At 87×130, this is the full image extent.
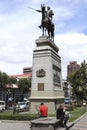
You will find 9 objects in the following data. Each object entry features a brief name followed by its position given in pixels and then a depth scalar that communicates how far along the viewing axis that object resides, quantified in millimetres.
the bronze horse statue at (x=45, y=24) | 11158
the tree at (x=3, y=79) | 27791
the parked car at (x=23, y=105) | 16949
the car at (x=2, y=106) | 17654
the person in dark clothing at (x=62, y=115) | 7199
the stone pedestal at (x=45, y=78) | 10124
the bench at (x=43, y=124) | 6090
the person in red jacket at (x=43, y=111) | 7429
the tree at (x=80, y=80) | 24017
